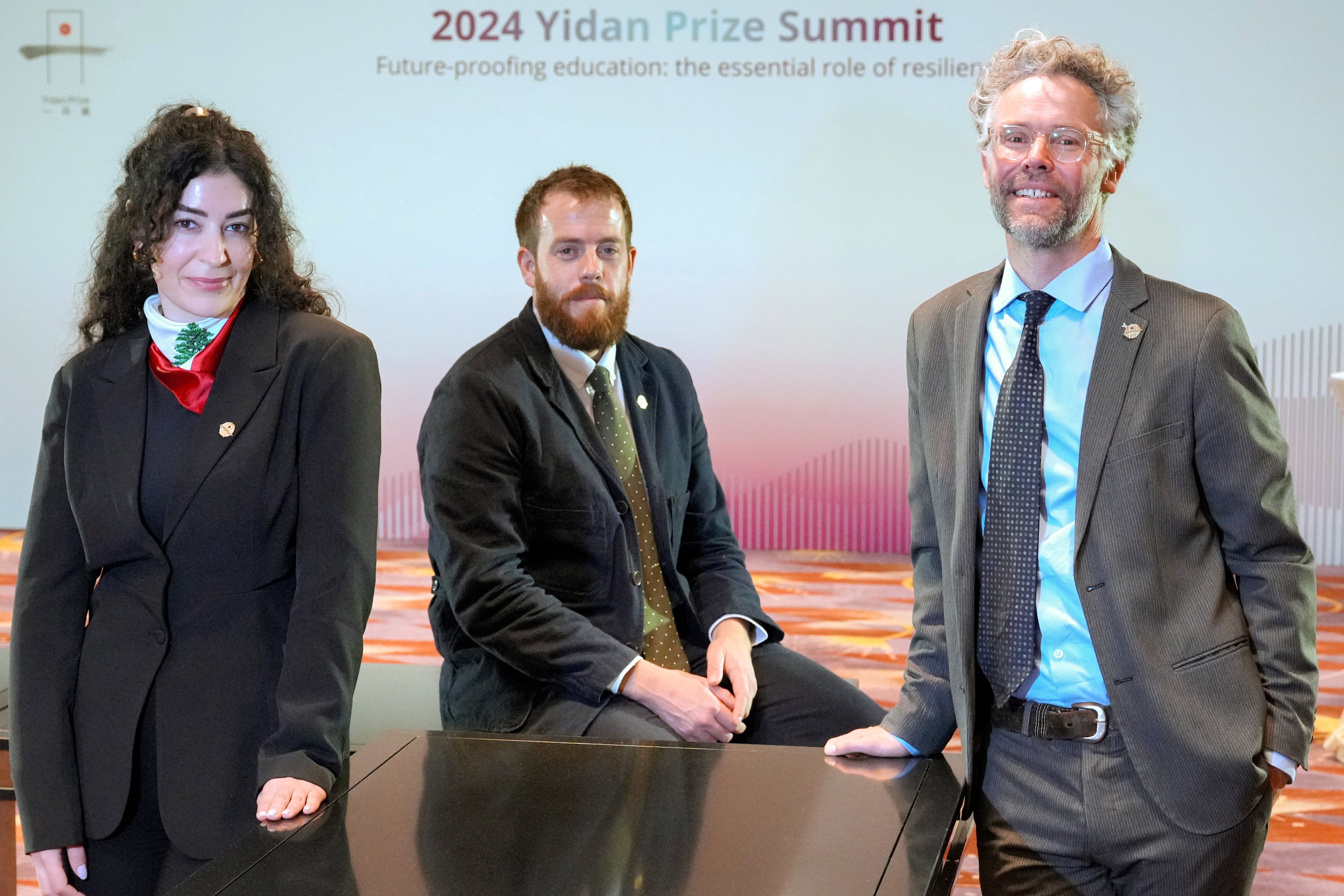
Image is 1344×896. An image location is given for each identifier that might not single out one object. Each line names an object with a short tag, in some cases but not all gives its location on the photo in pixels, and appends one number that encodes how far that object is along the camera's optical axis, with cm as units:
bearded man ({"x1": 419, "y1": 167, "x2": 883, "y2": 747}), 255
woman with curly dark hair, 190
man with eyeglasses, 175
